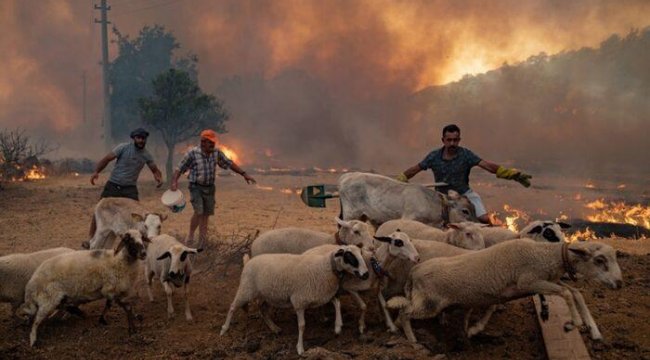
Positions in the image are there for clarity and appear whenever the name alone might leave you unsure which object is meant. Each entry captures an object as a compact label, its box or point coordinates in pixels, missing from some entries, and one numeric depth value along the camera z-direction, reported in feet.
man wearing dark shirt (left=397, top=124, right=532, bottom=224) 26.40
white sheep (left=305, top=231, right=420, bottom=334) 18.52
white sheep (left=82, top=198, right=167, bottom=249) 26.37
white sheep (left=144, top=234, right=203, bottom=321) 20.92
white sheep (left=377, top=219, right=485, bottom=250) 21.51
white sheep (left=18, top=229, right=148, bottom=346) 19.43
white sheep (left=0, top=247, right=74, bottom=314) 20.75
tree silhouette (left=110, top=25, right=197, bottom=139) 145.18
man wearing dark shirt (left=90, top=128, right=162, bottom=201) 28.89
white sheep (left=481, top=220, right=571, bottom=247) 20.59
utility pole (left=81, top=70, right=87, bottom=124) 207.92
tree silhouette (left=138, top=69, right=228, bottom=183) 82.53
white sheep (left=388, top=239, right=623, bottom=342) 15.25
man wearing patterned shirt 30.42
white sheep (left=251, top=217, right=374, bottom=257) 23.77
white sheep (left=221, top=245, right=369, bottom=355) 18.40
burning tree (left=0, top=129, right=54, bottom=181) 72.08
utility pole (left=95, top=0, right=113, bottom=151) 132.19
